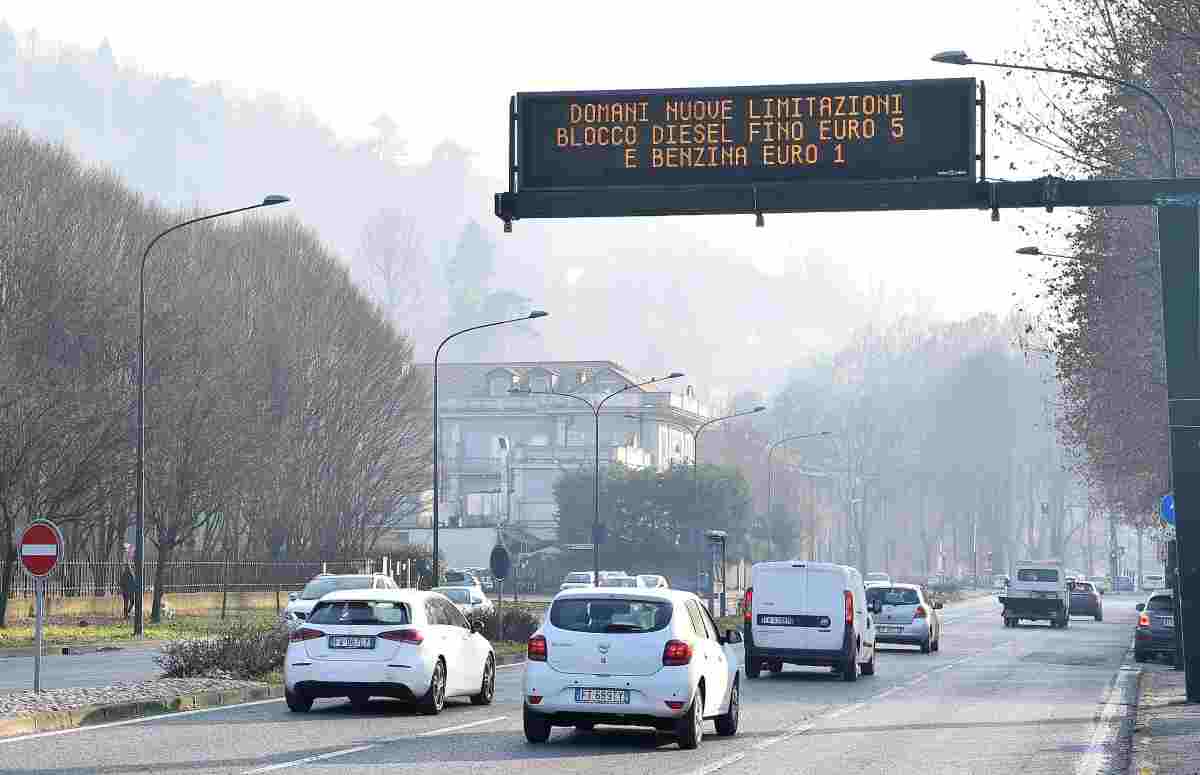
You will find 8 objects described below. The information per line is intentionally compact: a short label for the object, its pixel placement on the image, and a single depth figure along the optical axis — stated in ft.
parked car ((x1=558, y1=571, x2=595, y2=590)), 259.80
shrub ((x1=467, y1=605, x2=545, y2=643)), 134.31
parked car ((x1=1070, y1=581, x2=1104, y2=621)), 255.09
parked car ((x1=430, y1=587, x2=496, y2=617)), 170.67
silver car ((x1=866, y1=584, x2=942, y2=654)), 149.79
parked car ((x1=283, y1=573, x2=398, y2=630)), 136.98
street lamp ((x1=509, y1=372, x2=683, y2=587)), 218.77
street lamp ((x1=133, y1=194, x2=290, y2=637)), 153.05
